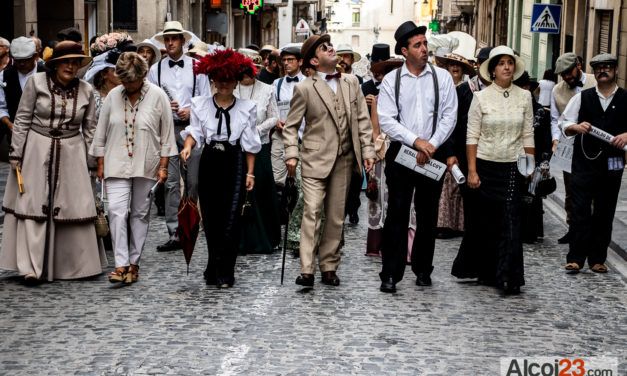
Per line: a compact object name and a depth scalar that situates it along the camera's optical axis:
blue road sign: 23.78
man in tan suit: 9.38
